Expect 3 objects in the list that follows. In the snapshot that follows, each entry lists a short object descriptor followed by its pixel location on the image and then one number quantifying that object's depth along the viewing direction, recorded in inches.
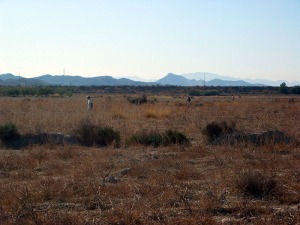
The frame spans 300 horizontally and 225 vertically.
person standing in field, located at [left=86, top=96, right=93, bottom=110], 1517.0
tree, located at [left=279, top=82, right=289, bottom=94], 5194.4
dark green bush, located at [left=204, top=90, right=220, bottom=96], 4502.0
